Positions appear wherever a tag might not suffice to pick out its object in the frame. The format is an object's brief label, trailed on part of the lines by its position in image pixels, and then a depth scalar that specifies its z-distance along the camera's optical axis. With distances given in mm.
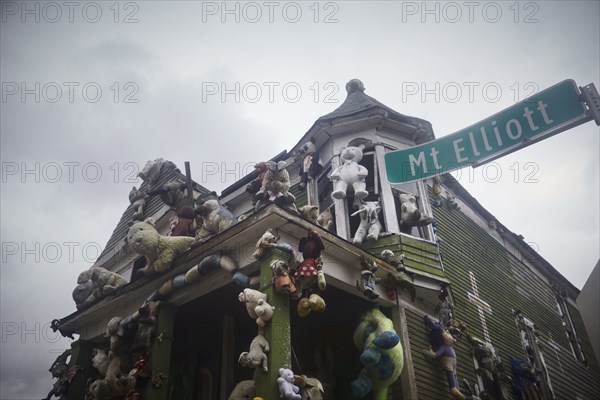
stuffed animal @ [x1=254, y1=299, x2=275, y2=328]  5484
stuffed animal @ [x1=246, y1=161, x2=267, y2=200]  7761
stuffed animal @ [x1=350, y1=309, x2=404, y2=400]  6266
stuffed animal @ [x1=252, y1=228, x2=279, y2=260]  5941
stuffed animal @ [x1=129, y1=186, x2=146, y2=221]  13385
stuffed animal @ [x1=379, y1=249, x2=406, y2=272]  7695
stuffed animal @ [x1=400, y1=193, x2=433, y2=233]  8930
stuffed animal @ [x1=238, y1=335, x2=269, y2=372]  5117
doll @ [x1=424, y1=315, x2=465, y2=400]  7578
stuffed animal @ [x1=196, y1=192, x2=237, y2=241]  8156
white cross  10305
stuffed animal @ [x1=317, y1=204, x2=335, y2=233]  8856
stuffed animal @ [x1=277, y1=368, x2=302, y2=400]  4949
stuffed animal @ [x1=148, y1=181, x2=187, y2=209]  11062
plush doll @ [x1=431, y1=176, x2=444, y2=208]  10453
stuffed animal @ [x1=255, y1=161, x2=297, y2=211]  6906
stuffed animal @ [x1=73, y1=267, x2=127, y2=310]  8984
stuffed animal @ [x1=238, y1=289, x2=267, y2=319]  5660
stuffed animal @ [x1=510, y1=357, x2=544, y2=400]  10250
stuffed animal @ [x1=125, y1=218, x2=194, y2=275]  7691
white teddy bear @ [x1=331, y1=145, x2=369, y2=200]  9070
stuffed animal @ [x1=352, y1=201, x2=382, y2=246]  8602
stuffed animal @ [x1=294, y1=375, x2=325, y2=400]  5266
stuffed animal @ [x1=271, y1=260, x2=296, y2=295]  5660
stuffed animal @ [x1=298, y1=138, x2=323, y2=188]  10633
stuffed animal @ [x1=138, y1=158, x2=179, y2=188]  13484
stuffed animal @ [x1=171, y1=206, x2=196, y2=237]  9392
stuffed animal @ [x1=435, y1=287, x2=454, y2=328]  8320
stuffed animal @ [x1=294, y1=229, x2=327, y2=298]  5840
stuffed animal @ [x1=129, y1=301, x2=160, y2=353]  7160
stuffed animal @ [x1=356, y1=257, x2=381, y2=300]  6715
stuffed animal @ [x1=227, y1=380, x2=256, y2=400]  5625
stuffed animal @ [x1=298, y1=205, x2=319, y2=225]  7652
